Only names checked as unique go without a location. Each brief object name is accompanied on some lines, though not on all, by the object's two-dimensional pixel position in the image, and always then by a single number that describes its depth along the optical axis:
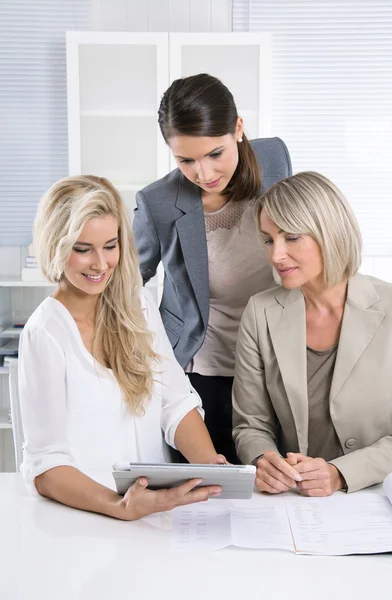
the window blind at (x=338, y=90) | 3.87
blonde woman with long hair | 1.49
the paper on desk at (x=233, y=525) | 1.26
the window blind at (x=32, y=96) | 3.92
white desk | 1.11
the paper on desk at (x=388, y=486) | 1.44
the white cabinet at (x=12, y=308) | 4.06
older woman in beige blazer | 1.70
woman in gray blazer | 1.96
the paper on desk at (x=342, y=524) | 1.24
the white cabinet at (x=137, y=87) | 3.52
